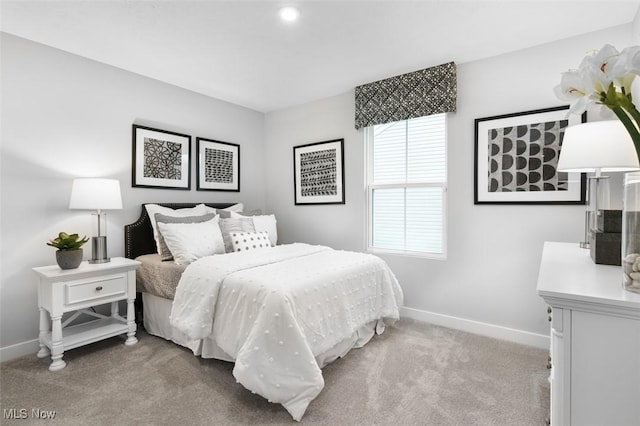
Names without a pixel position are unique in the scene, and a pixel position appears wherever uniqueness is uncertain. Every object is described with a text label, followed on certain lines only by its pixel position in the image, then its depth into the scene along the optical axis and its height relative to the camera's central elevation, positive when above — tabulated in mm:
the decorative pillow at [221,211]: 3521 -37
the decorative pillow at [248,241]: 3049 -328
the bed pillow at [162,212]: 3036 -45
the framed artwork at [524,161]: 2510 +407
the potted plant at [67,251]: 2387 -333
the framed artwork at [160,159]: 3203 +526
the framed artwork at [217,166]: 3756 +527
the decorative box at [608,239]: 1358 -136
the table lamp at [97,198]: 2500 +75
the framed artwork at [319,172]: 3787 +447
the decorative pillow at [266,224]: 3463 -183
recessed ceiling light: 2102 +1330
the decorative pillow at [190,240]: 2717 -293
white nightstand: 2285 -716
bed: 1766 -675
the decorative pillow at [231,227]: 3117 -198
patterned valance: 2936 +1127
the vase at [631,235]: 930 -80
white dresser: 869 -418
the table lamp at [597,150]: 1635 +316
